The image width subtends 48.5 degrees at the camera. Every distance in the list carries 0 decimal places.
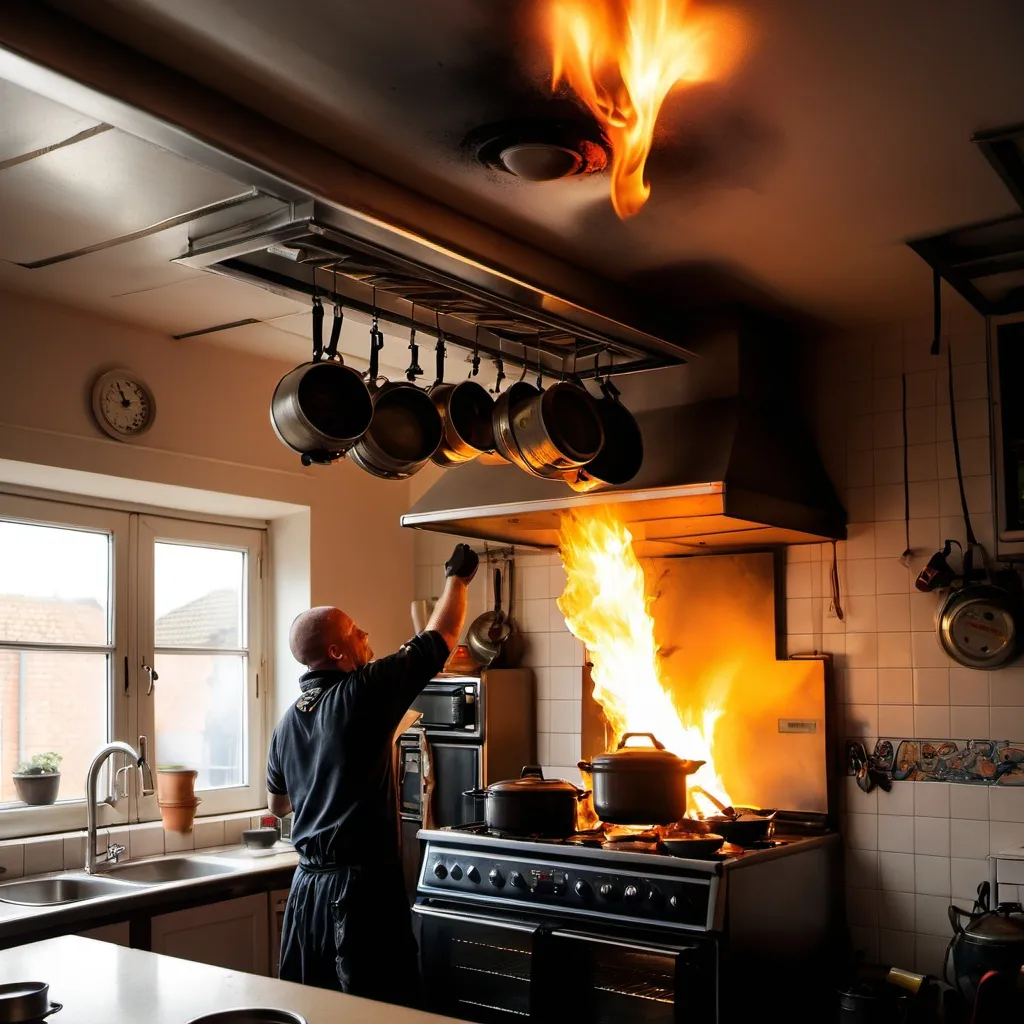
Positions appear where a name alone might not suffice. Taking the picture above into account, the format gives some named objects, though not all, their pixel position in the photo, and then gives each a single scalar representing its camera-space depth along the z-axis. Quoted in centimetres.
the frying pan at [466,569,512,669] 455
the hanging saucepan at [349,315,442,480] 268
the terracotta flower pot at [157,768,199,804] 403
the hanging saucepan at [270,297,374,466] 245
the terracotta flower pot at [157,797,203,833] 404
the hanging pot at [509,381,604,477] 284
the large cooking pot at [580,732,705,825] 339
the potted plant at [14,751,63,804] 374
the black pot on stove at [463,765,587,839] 350
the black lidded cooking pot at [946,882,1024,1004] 291
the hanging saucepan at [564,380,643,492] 319
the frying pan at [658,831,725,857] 310
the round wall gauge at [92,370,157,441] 375
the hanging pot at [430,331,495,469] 289
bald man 297
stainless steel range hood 327
